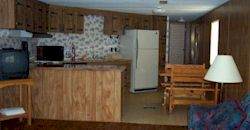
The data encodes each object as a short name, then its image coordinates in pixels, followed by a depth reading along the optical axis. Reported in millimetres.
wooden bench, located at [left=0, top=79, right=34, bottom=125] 2848
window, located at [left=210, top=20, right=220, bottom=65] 4350
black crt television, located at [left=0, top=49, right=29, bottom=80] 2981
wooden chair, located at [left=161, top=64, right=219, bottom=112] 3518
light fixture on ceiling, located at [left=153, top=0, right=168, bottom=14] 4133
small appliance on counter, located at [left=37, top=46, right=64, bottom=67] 4462
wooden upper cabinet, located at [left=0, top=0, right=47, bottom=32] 3250
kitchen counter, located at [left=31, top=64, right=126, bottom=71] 3310
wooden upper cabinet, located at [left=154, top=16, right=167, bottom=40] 5616
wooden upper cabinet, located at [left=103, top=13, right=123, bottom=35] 5122
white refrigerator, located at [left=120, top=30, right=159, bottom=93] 5114
